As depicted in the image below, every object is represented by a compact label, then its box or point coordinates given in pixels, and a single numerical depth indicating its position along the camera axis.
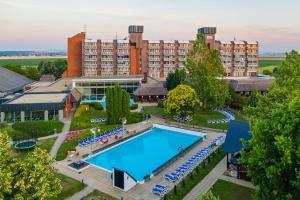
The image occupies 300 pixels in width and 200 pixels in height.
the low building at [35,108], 40.91
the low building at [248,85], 60.69
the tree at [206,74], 47.03
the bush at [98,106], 52.50
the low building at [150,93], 59.94
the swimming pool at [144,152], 29.48
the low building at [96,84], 61.81
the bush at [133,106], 53.41
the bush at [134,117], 43.74
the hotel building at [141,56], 75.44
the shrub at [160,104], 53.87
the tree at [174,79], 60.23
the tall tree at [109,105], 40.56
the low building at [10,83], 55.15
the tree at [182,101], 42.38
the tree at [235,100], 51.72
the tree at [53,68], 91.81
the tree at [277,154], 13.74
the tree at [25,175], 12.74
